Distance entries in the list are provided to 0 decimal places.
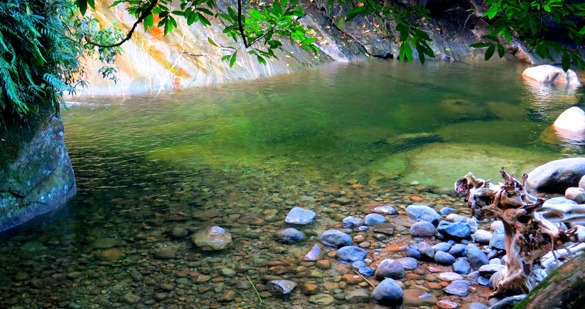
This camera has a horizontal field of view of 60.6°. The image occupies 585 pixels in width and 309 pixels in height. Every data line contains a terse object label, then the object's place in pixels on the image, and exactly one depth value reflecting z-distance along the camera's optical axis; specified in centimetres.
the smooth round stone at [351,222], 464
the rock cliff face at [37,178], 454
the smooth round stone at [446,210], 495
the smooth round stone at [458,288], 349
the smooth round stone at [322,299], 342
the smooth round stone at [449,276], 369
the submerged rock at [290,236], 436
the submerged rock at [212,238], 422
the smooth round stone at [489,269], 361
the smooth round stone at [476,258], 385
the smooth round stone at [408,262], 389
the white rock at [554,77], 1330
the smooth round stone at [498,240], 400
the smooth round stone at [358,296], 344
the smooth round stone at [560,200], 479
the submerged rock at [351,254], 401
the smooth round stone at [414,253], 404
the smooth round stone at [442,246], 412
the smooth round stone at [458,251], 406
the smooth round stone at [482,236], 423
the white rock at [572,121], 812
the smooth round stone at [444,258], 393
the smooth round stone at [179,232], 441
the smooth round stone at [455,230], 432
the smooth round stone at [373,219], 468
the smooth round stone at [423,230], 445
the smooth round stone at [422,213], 468
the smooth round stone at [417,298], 338
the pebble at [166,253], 403
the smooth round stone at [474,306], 327
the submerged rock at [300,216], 471
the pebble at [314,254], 404
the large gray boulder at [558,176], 555
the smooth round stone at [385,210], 495
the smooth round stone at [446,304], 334
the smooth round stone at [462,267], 379
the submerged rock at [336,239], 426
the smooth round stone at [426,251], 401
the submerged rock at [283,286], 355
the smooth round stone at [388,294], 337
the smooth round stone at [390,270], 371
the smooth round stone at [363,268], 379
